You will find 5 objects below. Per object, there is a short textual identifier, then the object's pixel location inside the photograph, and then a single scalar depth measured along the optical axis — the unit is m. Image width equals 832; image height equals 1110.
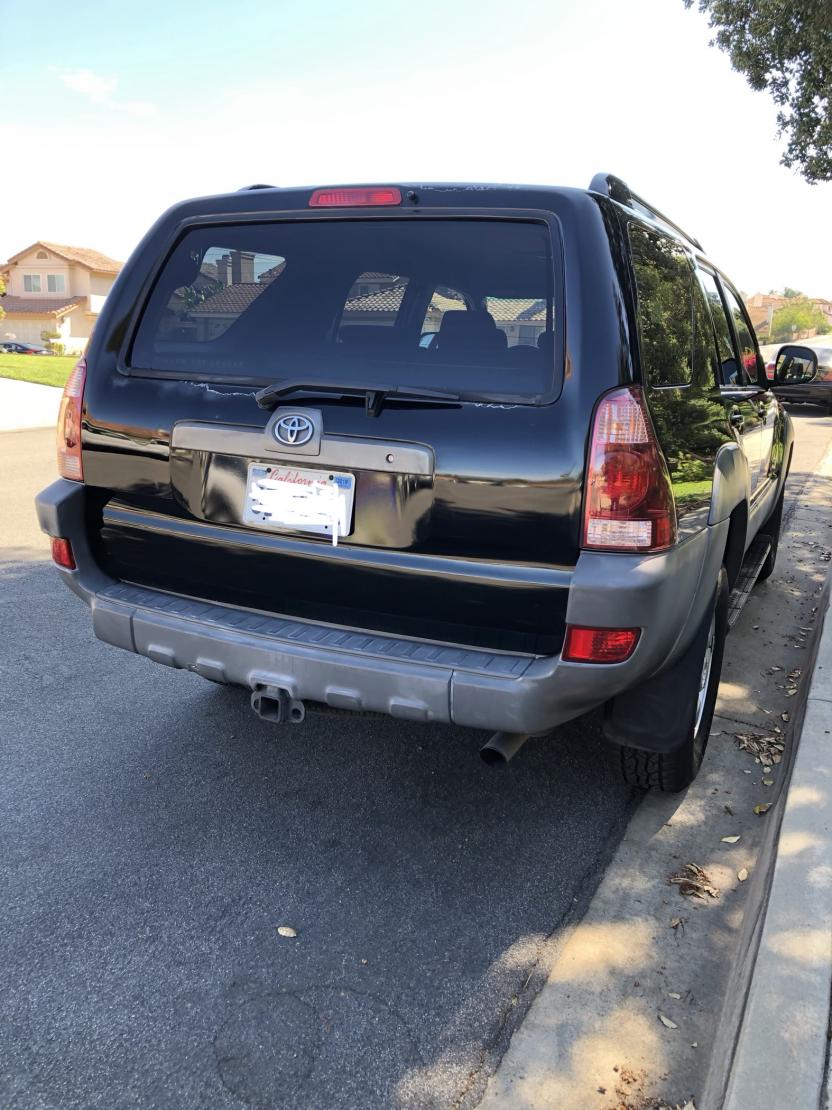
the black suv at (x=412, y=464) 2.51
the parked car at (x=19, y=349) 60.66
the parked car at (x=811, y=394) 20.23
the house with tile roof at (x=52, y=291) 67.94
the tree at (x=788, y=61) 12.49
